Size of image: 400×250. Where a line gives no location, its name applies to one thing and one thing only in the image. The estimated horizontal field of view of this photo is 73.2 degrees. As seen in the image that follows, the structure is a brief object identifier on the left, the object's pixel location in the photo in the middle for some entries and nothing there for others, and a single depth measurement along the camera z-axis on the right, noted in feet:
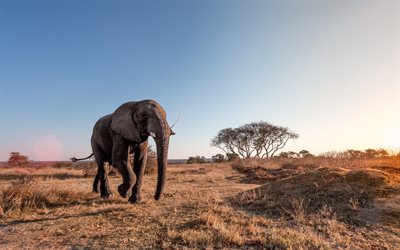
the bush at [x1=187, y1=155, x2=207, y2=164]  173.13
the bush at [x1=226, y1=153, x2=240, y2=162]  173.64
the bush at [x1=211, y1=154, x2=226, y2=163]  171.30
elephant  20.79
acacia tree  176.14
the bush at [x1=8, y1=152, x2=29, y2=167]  126.07
